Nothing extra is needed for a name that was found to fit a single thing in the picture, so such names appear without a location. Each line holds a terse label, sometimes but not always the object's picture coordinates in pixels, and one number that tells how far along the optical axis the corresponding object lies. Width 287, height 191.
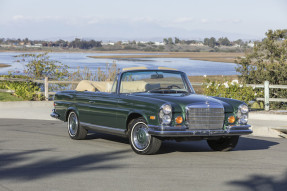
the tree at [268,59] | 30.06
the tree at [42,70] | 28.92
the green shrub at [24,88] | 25.19
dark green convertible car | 10.21
